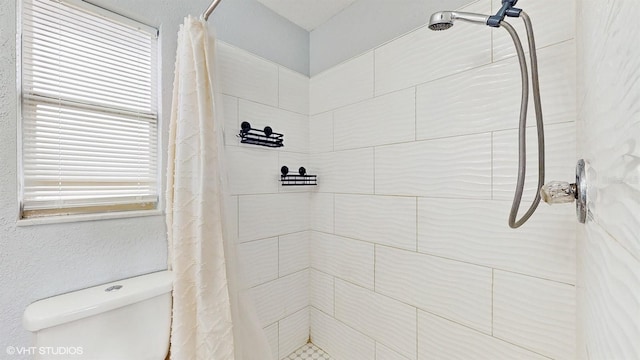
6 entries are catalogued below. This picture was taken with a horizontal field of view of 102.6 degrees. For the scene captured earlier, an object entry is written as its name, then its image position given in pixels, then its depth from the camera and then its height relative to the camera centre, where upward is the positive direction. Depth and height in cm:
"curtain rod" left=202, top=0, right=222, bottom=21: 102 +69
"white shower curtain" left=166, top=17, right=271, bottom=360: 92 -13
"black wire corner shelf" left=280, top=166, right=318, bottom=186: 156 +1
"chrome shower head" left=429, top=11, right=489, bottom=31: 82 +53
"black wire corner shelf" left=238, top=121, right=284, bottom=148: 138 +24
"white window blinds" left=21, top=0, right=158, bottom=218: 89 +27
